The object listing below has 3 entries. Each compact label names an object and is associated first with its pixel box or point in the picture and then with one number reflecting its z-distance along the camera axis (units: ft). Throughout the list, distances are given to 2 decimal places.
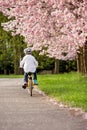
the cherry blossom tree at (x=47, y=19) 51.31
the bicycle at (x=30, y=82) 67.27
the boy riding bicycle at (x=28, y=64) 70.44
